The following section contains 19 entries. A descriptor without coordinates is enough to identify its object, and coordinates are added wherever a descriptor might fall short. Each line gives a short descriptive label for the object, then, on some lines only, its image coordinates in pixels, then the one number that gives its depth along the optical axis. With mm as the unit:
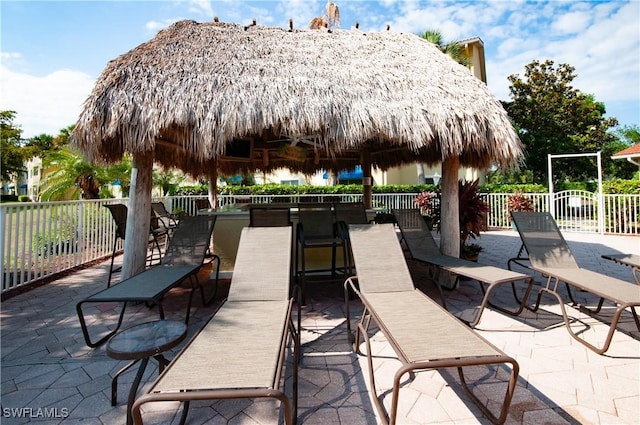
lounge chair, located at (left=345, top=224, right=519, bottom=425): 1929
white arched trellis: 10609
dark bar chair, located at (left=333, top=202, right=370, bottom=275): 5692
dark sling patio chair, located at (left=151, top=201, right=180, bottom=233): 8548
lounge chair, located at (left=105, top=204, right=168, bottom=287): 5387
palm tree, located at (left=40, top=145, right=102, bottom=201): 10070
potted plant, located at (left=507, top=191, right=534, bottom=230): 11328
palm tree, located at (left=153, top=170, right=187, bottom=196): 12820
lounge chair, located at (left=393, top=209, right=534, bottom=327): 3605
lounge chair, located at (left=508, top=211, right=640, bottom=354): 3113
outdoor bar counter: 5809
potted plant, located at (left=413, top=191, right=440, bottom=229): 6667
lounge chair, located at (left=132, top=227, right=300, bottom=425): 1679
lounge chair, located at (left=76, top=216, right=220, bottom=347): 3145
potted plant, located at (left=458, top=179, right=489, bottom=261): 5898
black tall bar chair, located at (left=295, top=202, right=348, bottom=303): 5234
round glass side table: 1996
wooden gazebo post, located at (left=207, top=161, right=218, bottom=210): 9383
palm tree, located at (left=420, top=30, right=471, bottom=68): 16734
